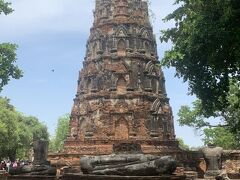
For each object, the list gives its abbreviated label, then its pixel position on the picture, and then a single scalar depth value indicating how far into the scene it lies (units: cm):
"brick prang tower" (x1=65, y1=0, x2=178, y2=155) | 1716
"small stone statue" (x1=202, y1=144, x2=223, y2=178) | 939
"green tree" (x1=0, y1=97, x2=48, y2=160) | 2486
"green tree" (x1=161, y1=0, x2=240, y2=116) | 942
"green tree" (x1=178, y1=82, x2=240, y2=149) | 2317
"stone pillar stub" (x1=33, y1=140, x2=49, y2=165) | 970
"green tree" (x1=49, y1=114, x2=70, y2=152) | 4151
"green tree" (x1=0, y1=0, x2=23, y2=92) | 1122
